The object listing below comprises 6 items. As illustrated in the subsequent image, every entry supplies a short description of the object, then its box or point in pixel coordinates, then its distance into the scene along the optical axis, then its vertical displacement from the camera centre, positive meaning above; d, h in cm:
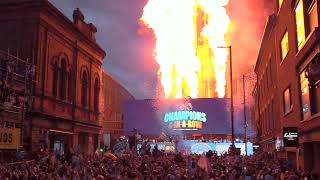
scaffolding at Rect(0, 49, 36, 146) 2279 +295
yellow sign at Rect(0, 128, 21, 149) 1864 +28
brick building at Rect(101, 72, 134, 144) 9181 +862
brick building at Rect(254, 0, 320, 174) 2116 +417
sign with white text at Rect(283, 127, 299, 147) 2423 +45
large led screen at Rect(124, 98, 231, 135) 8494 +532
